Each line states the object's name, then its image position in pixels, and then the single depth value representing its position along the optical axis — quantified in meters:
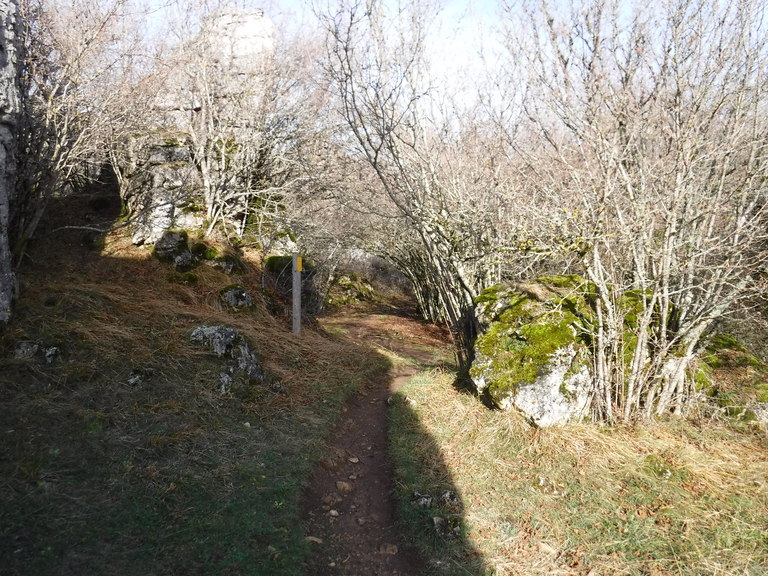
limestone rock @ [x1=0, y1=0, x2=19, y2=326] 5.12
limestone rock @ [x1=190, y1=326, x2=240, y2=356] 6.13
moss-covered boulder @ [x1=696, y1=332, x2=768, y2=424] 5.04
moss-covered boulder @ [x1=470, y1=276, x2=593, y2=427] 5.11
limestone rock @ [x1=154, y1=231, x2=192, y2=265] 8.66
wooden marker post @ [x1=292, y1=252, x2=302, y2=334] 8.71
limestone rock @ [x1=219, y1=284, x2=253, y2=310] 8.31
